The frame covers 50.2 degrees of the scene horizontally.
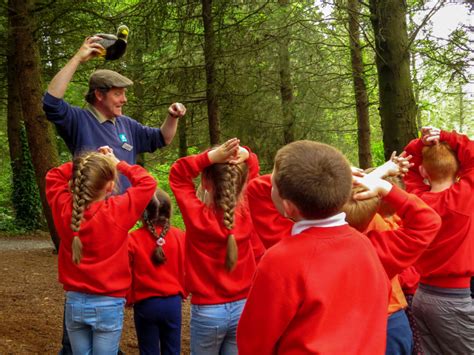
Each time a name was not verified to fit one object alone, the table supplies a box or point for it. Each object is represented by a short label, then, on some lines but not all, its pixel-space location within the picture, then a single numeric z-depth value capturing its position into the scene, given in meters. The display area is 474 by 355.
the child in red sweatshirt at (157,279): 3.86
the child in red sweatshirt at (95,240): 3.15
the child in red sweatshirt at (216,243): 3.19
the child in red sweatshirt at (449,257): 3.44
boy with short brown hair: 1.86
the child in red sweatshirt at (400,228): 2.48
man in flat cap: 3.53
